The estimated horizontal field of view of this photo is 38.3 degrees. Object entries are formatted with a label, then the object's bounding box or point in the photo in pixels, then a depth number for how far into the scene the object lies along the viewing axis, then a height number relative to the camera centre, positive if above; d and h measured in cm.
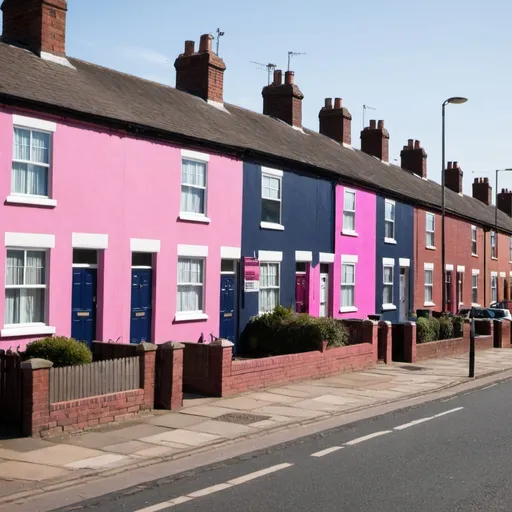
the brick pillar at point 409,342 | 2231 -154
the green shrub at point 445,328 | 2660 -133
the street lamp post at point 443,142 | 2339 +521
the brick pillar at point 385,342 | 2123 -148
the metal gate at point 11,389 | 1069 -151
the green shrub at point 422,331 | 2503 -135
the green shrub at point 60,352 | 1248 -111
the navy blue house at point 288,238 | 2075 +157
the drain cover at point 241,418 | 1190 -212
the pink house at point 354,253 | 2516 +134
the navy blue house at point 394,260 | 2841 +123
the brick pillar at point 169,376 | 1265 -152
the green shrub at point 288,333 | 1839 -113
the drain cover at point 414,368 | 2033 -216
